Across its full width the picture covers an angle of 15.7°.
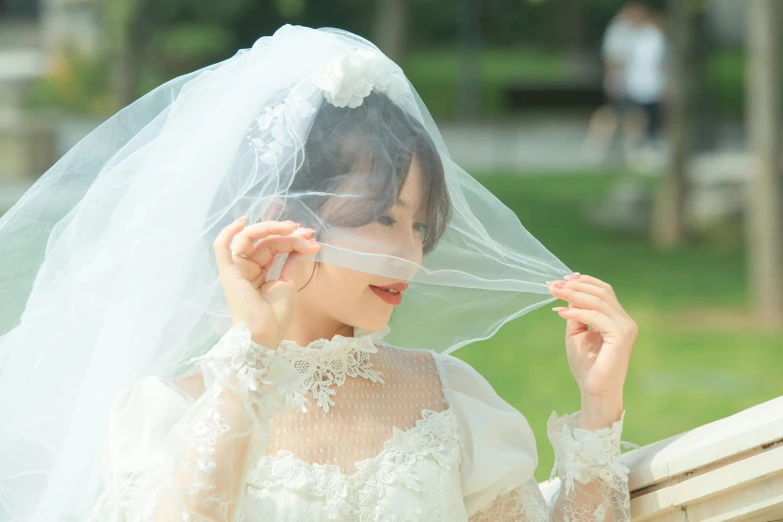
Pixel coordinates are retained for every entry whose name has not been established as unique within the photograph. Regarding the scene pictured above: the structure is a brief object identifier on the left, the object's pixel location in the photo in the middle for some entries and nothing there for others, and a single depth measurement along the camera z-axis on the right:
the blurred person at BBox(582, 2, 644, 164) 16.70
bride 2.94
